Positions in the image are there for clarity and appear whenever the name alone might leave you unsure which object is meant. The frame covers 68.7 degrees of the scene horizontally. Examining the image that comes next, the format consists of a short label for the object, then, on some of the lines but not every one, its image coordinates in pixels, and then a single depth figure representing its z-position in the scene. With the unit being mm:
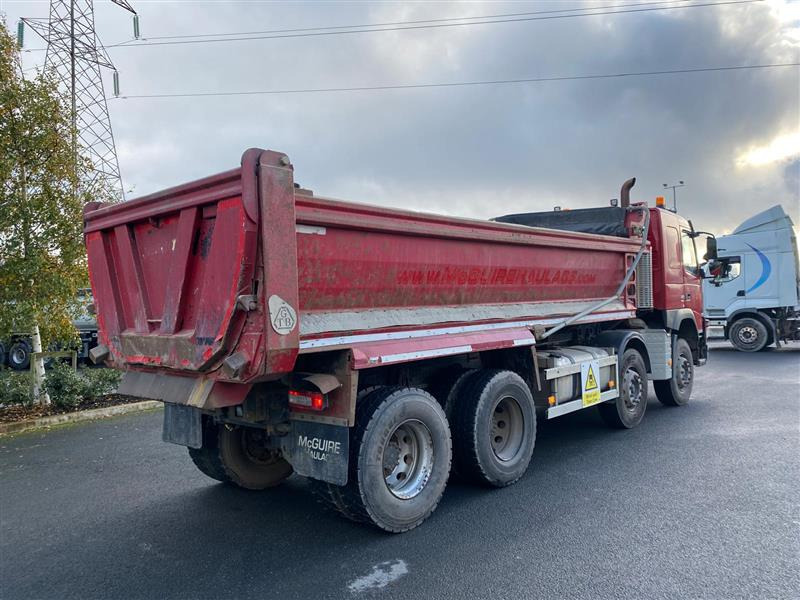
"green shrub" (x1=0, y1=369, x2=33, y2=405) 8500
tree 7676
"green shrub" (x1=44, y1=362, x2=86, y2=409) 8586
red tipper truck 3547
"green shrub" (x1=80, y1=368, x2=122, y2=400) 8875
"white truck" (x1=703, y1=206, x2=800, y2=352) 15633
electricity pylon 19438
